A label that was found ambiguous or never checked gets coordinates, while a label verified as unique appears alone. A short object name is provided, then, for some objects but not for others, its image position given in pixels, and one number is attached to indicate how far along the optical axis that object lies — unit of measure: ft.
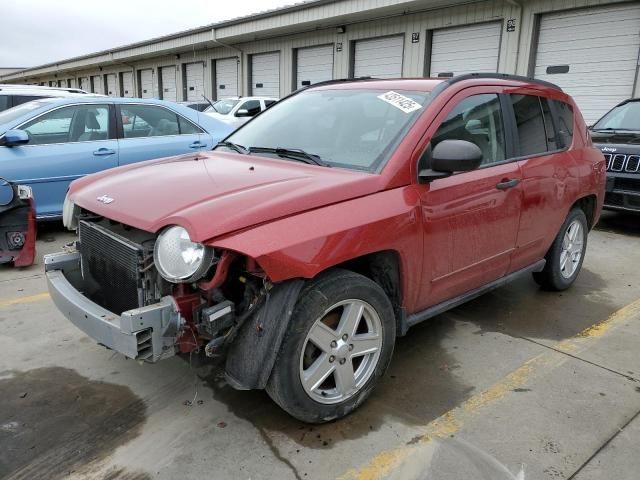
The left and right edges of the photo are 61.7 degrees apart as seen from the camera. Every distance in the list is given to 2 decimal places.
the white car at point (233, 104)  48.98
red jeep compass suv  7.80
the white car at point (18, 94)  28.02
